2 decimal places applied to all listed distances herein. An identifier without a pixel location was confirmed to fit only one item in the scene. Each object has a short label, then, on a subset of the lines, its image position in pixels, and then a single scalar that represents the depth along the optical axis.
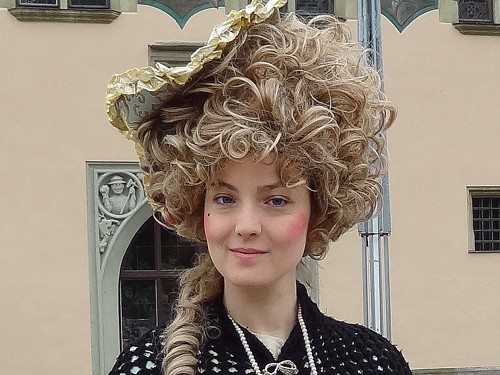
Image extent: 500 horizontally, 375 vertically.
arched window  6.45
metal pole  3.60
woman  1.32
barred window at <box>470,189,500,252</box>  6.55
